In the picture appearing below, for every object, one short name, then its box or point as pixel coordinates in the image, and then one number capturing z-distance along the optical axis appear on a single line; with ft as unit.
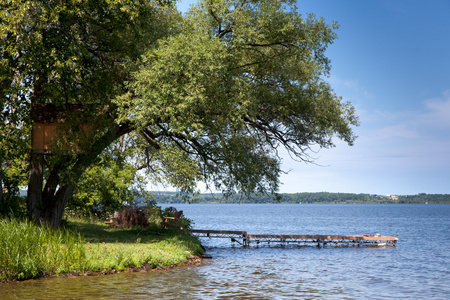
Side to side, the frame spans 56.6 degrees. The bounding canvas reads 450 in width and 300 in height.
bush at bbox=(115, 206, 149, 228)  84.58
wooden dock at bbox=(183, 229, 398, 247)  101.35
